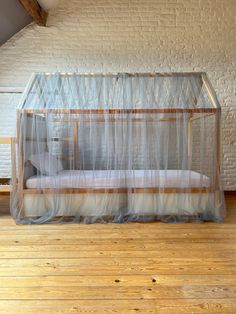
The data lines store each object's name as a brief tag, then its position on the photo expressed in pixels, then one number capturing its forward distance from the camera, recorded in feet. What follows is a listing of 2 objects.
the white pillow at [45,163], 9.20
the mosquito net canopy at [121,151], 9.00
